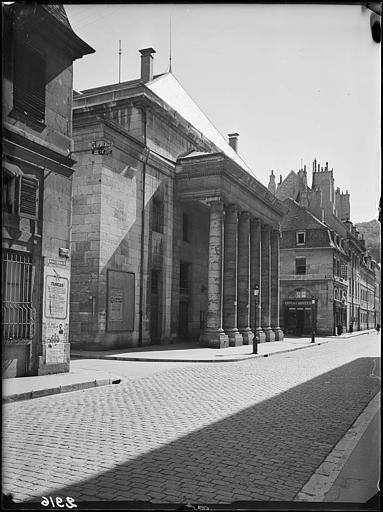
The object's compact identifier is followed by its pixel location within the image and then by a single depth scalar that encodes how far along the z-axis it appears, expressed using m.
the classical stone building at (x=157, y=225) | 23.56
